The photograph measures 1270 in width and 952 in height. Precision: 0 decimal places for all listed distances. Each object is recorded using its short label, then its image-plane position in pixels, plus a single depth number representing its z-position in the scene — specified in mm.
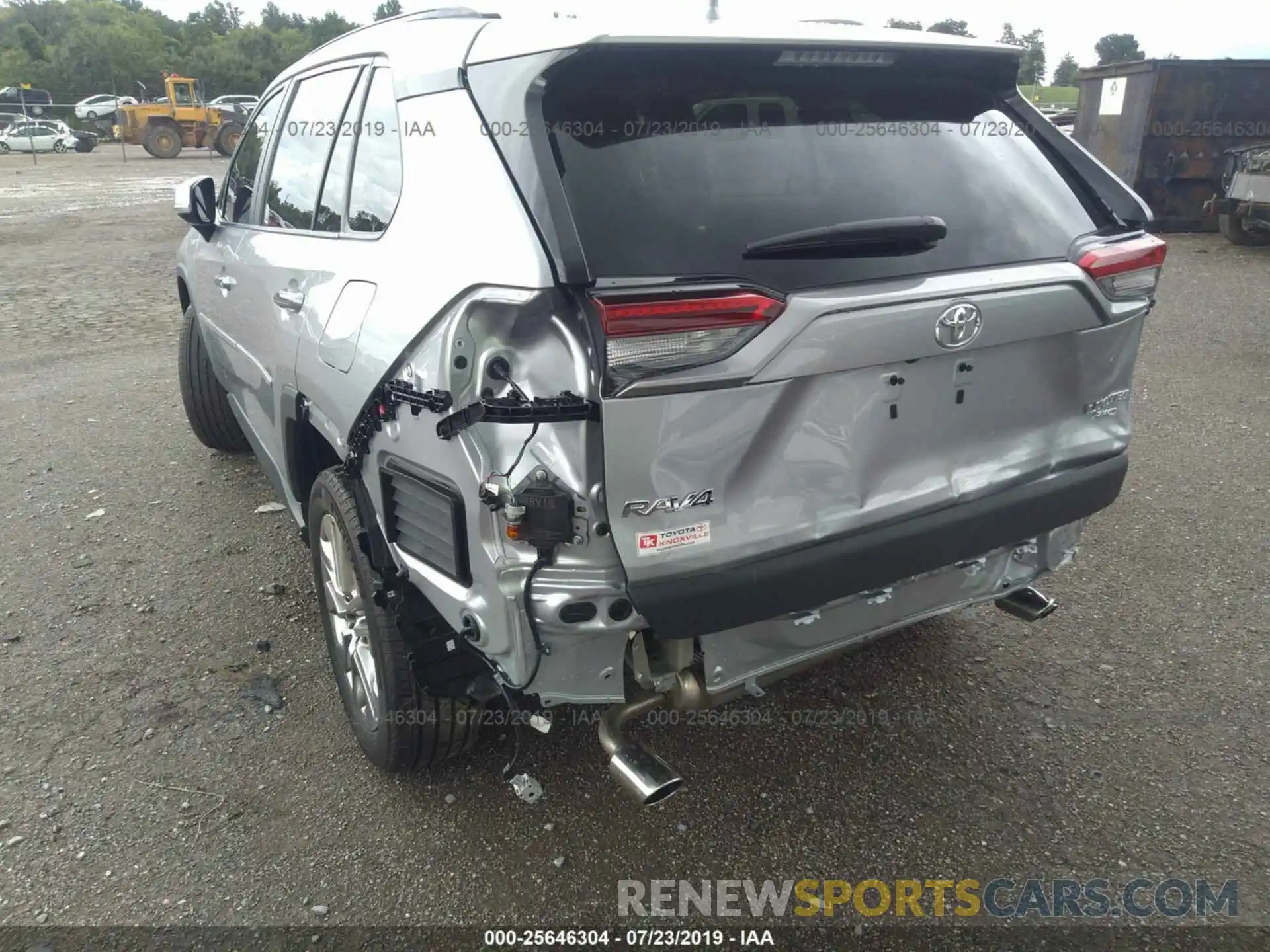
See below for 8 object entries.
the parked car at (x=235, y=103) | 36353
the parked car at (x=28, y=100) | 39134
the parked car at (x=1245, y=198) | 11289
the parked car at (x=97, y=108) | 40969
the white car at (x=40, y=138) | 34875
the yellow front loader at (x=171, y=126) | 31734
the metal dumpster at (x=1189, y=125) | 13086
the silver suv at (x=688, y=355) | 1927
